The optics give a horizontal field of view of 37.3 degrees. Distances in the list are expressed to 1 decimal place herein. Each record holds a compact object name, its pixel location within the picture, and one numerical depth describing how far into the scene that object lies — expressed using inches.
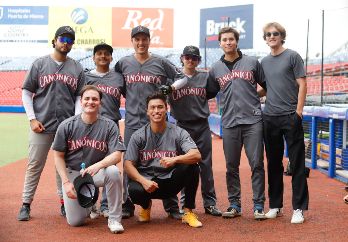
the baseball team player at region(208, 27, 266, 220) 185.9
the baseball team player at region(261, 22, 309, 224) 178.9
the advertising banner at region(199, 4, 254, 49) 1080.2
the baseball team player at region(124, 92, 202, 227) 175.3
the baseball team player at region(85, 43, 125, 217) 191.0
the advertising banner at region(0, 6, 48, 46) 1144.8
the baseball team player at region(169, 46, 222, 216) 195.8
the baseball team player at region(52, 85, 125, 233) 170.2
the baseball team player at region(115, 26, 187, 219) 189.5
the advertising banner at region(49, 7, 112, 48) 1133.7
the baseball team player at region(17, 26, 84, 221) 185.6
